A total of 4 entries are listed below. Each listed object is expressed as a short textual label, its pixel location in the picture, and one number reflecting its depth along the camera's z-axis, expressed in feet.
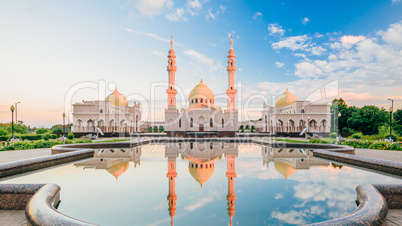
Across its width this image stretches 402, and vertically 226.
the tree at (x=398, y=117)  108.82
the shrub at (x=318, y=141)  51.49
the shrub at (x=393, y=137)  57.82
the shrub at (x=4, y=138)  62.75
